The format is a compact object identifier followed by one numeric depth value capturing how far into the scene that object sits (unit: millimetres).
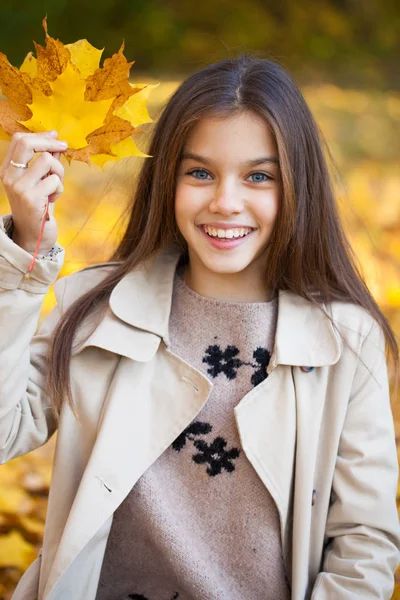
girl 1527
